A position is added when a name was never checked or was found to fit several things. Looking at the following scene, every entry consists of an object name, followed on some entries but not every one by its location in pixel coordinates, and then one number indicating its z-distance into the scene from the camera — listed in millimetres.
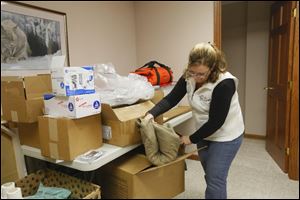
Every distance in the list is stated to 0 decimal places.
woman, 1120
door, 2133
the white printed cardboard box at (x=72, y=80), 1107
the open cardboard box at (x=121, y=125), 1297
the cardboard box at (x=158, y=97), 1548
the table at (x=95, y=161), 1168
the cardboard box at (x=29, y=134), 1373
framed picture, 1654
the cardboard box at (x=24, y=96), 1299
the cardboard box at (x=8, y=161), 1474
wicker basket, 1274
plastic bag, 1396
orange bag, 1998
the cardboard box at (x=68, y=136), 1160
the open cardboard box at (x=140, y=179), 1271
